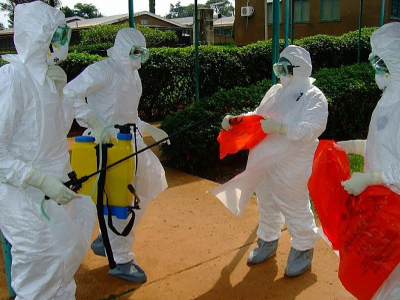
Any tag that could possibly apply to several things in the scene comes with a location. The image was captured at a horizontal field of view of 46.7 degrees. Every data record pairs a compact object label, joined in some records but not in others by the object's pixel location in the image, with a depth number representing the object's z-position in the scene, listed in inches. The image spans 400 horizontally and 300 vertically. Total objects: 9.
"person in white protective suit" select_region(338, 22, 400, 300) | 89.0
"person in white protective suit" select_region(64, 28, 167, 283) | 129.7
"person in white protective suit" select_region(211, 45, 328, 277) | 127.0
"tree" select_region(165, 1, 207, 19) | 3390.7
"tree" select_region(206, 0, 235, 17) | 2717.5
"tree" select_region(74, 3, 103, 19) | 2427.7
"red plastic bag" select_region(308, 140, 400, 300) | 88.9
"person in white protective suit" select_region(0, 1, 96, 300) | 87.0
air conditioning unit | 867.4
